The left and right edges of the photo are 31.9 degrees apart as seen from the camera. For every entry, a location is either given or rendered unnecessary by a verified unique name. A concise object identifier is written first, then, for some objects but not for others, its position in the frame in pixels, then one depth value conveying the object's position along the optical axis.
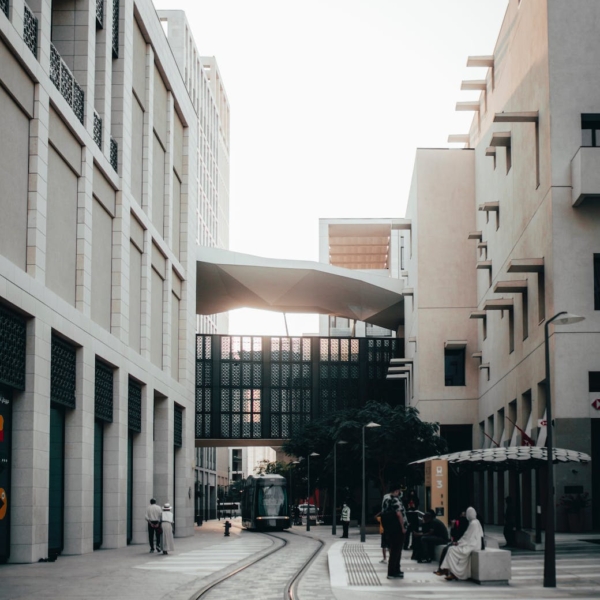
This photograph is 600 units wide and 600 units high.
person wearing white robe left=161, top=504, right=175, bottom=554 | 31.52
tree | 55.22
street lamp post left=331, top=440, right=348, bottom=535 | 54.36
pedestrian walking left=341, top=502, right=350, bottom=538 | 46.22
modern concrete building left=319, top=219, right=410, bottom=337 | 99.88
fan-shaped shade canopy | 27.97
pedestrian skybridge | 76.44
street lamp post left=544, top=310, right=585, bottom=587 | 19.67
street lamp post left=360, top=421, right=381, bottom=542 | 41.08
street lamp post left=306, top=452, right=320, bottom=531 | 63.03
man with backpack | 20.84
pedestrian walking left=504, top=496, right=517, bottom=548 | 32.09
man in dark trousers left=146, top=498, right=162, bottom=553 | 32.17
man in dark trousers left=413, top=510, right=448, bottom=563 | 25.88
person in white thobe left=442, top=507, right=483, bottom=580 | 21.00
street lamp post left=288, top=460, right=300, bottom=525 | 82.25
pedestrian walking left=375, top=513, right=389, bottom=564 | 26.38
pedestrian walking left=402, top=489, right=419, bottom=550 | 30.64
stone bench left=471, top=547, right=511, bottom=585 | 20.28
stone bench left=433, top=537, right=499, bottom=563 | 24.02
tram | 62.62
